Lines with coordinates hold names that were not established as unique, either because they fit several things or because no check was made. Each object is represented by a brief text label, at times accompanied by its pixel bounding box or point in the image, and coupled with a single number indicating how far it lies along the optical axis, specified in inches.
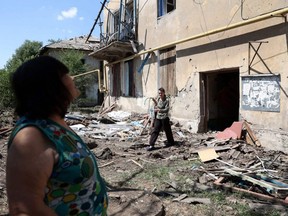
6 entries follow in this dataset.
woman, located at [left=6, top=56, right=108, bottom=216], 38.3
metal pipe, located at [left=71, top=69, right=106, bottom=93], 553.0
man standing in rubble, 251.4
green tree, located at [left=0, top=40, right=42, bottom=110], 948.0
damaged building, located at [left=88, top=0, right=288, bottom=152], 223.6
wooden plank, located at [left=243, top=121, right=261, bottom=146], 235.1
